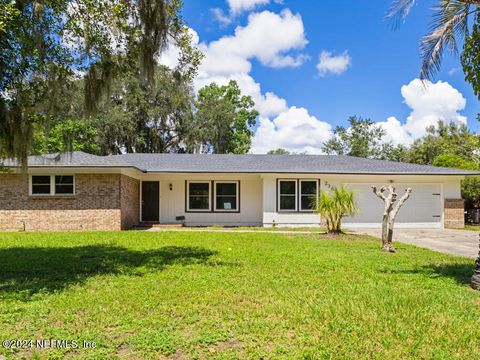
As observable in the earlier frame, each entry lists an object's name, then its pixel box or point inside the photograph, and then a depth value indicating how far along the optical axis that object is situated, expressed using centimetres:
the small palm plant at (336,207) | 1318
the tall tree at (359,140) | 3850
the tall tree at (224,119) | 3225
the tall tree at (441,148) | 3475
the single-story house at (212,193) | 1462
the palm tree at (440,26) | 570
